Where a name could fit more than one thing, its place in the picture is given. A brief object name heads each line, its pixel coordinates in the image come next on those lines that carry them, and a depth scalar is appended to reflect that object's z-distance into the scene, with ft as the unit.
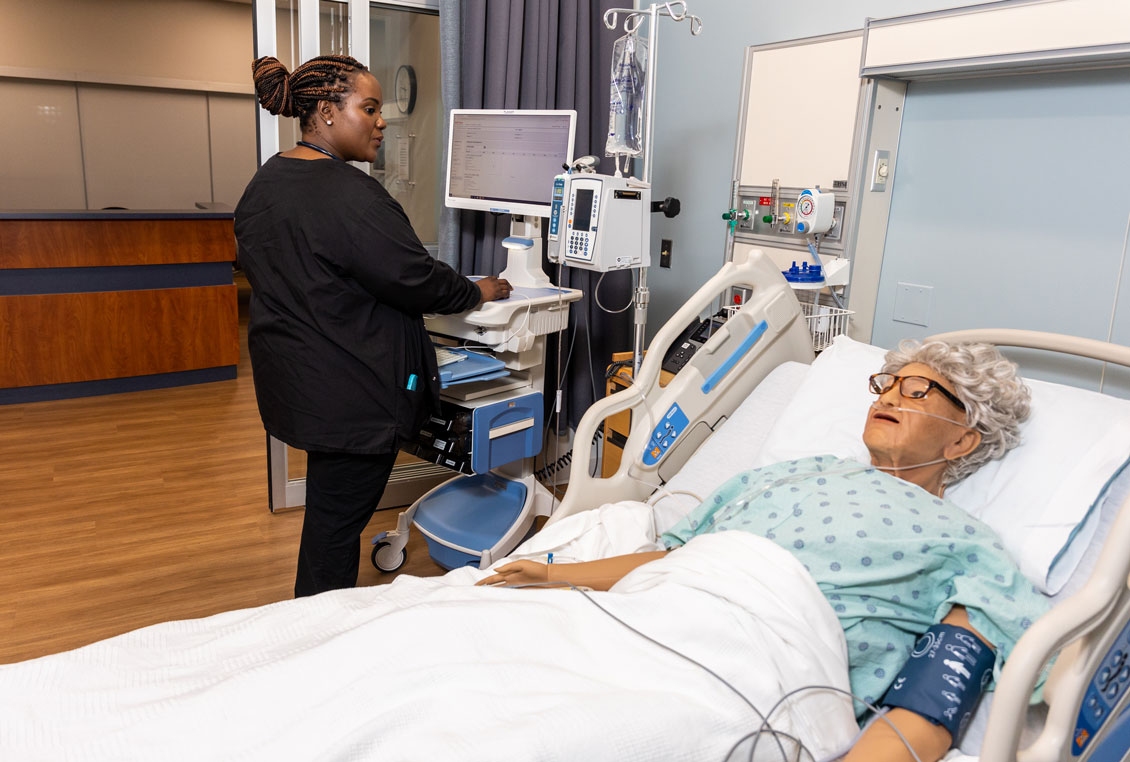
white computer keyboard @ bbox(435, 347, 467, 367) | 7.28
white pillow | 4.43
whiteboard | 7.39
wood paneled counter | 12.36
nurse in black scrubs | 5.70
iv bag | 7.64
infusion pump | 7.20
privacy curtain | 8.96
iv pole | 7.10
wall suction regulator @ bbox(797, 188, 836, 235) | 7.27
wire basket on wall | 7.53
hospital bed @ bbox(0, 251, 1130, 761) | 2.87
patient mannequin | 3.91
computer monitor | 7.98
